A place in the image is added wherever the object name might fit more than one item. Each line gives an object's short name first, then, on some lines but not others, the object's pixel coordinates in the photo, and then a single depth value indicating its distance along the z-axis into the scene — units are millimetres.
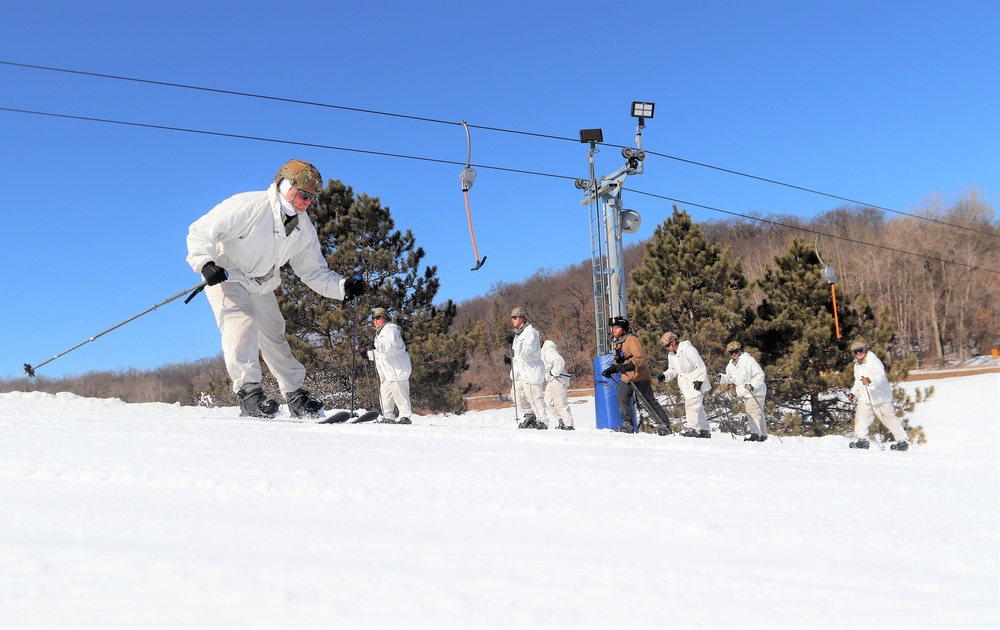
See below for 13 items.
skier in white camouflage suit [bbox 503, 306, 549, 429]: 10438
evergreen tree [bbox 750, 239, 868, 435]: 17078
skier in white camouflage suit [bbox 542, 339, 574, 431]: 10727
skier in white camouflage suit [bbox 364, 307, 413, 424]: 9797
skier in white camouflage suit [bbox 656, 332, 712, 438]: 9547
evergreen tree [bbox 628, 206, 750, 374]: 17641
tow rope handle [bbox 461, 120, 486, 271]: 10852
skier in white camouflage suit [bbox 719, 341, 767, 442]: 10952
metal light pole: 13008
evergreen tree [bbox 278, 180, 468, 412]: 18656
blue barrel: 12062
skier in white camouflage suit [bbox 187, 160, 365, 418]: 5219
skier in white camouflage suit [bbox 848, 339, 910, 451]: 9945
